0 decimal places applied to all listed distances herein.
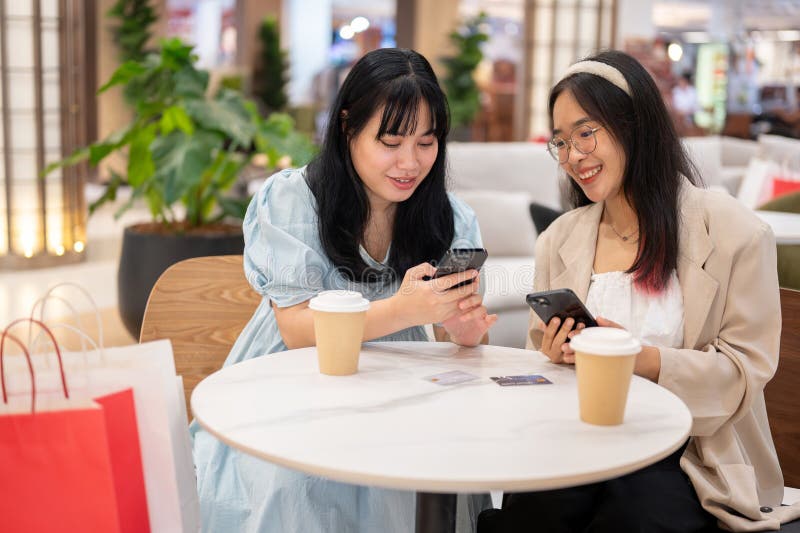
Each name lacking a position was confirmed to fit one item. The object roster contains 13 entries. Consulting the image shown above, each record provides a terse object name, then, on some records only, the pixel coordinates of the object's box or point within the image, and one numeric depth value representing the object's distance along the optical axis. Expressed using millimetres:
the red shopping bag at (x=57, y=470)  1237
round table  1184
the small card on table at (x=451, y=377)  1589
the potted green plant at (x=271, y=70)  15422
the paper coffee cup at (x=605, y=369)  1343
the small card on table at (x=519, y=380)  1578
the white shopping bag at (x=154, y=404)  1320
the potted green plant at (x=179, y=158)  4438
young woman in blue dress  1771
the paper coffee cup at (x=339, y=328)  1571
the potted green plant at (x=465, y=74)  10914
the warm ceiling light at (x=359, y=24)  21531
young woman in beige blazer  1683
